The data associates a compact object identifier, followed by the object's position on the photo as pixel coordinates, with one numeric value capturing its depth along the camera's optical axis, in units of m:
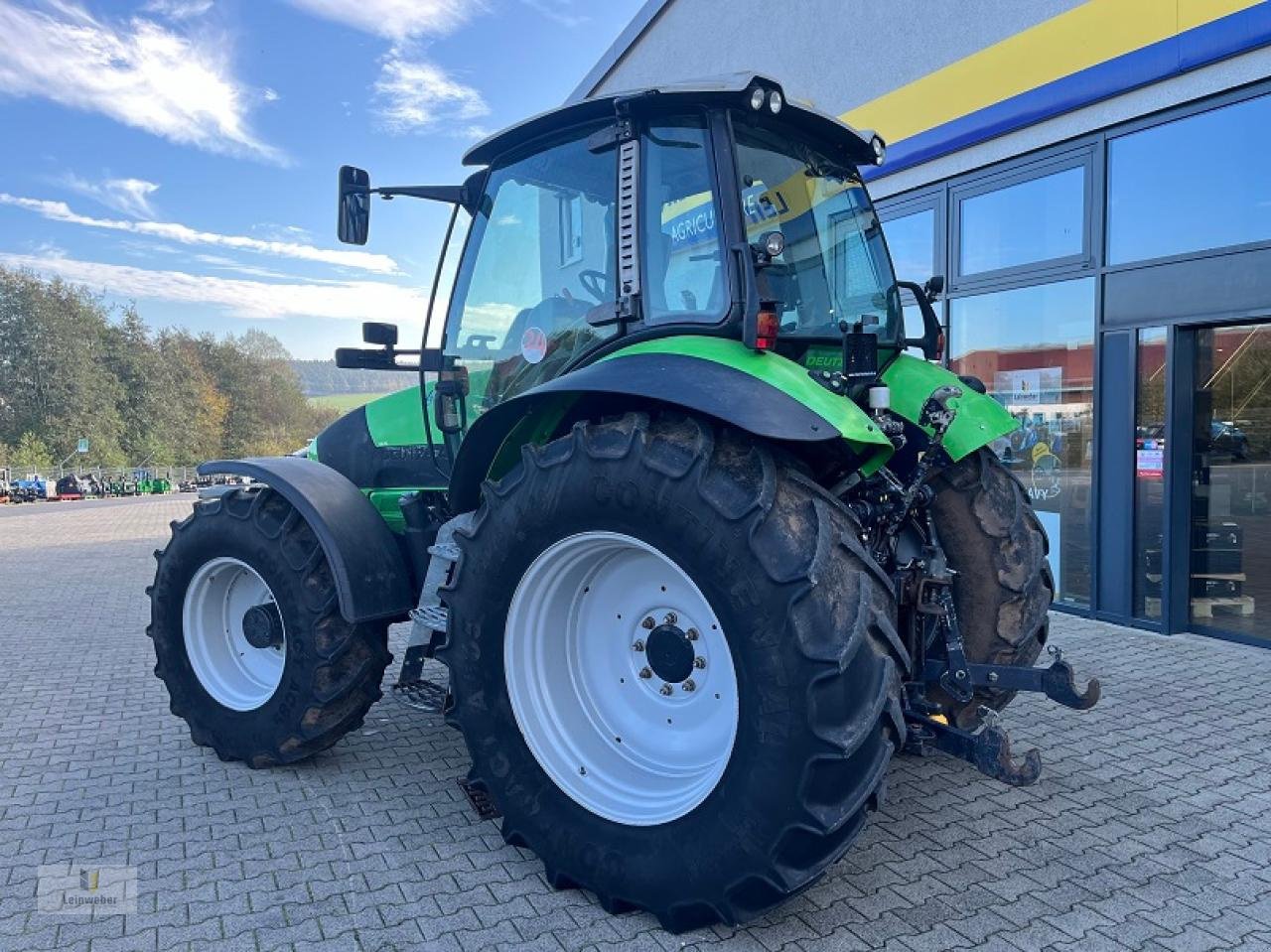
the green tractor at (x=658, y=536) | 2.43
